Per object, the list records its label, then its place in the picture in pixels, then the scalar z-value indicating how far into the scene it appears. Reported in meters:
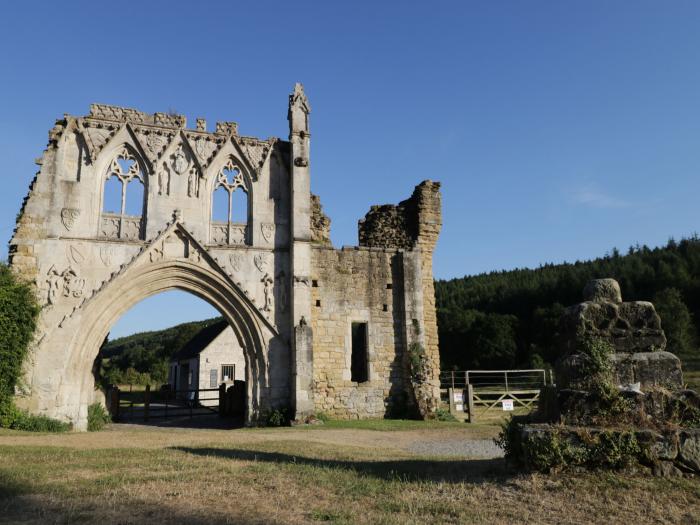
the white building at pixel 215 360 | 32.19
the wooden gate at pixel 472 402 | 16.88
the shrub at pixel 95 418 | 13.91
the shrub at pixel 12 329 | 12.77
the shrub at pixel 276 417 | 14.74
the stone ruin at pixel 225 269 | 13.89
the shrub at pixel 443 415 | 15.85
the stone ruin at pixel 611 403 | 5.27
